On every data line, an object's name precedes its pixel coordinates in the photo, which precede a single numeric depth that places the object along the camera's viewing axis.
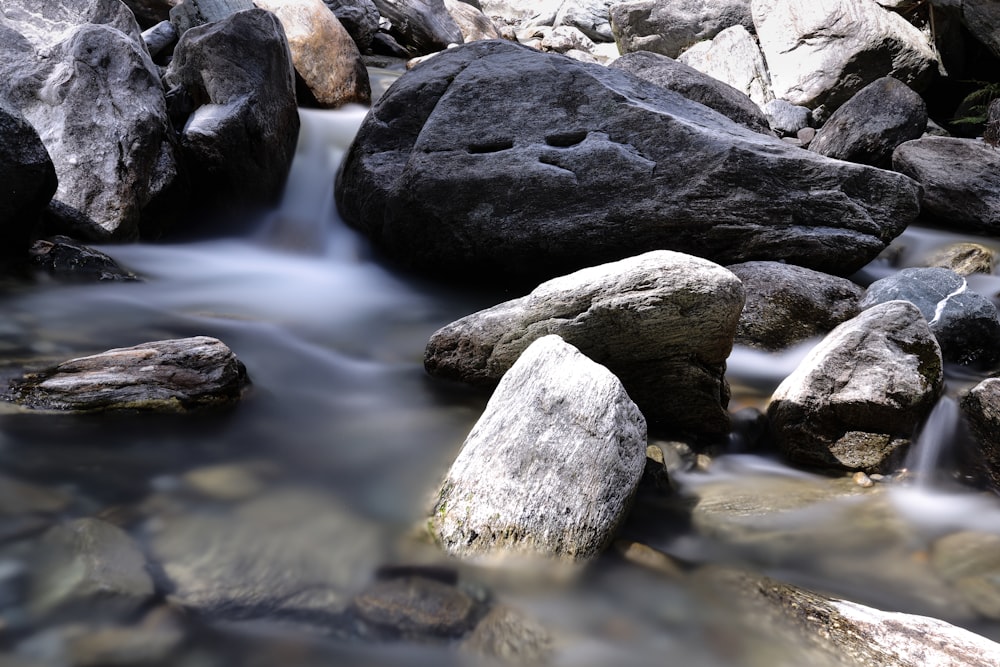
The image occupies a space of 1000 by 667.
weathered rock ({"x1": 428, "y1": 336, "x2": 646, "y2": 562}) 2.40
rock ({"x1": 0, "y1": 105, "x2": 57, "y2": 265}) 4.67
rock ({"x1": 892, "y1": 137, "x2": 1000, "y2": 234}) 7.74
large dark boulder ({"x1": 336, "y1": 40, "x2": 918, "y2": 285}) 5.38
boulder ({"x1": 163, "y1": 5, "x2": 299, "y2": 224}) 6.60
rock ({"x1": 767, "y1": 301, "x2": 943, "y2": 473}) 3.40
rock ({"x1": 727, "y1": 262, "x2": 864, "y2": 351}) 4.81
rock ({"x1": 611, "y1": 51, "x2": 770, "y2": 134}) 8.01
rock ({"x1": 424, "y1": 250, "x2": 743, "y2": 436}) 3.25
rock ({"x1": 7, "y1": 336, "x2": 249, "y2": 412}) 3.07
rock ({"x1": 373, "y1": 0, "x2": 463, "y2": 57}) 14.36
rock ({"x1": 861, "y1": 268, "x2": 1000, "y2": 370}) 4.74
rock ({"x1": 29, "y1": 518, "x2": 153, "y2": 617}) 1.95
